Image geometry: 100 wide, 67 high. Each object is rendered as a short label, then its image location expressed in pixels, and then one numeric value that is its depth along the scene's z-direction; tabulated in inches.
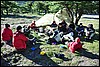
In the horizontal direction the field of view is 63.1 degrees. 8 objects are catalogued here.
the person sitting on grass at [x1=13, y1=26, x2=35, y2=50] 182.8
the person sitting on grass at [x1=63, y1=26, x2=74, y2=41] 218.3
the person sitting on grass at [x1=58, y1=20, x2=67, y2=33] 240.2
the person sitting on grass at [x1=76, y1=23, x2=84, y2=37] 236.4
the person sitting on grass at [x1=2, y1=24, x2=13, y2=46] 207.5
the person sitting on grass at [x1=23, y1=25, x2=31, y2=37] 243.6
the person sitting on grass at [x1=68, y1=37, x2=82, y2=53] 184.2
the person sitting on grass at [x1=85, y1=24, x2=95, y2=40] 227.2
